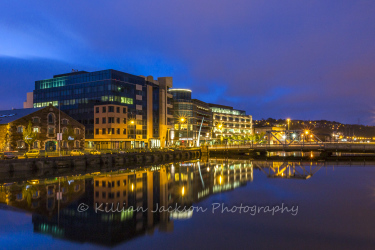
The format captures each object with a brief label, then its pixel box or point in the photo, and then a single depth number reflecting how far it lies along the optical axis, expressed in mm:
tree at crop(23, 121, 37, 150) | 70688
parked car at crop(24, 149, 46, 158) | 61950
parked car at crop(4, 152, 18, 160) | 55906
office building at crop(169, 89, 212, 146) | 140875
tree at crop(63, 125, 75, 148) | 85375
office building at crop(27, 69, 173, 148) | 106375
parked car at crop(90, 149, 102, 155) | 75362
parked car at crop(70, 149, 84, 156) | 71088
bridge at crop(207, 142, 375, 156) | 96994
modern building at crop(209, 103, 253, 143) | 186425
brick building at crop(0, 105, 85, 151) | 72000
